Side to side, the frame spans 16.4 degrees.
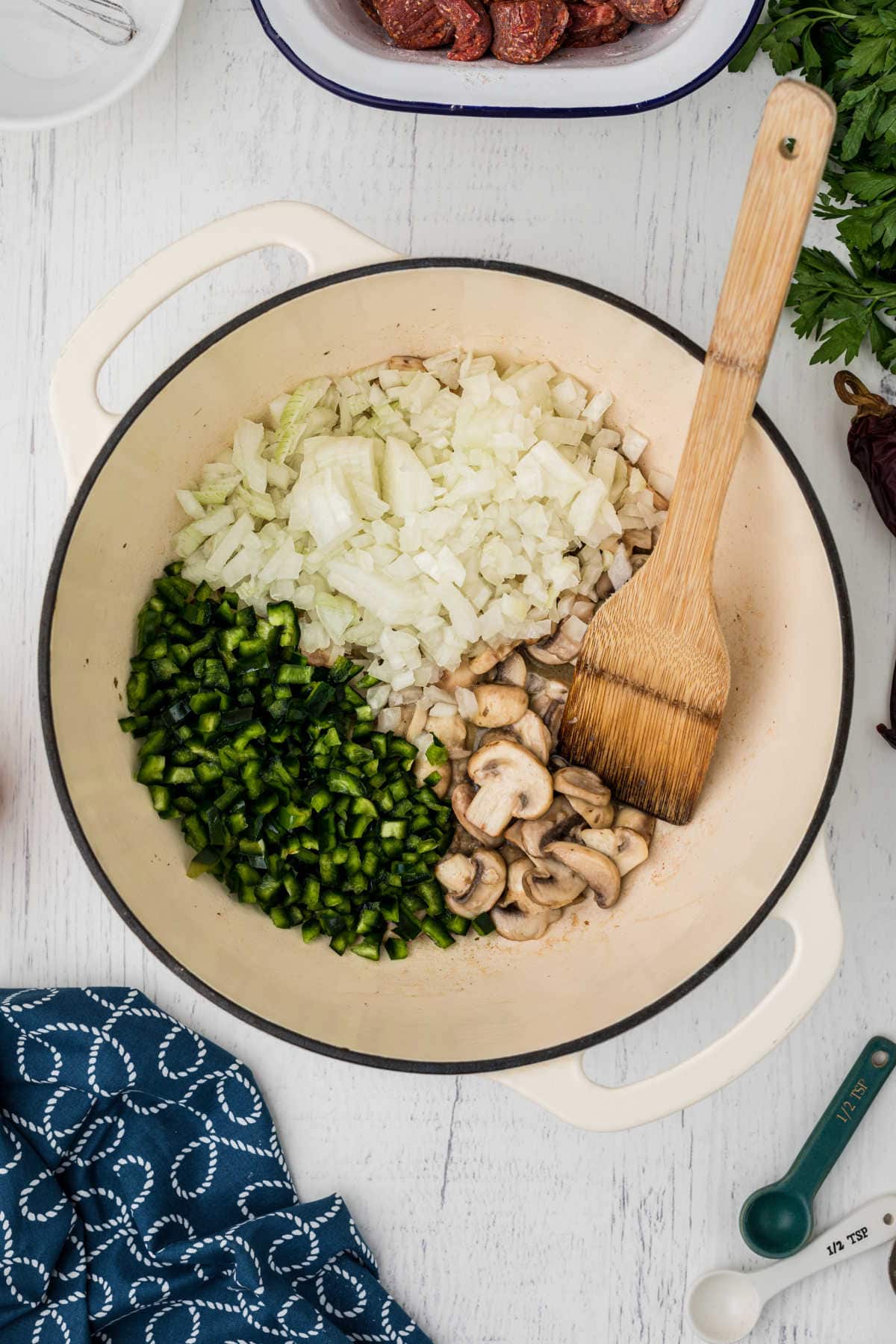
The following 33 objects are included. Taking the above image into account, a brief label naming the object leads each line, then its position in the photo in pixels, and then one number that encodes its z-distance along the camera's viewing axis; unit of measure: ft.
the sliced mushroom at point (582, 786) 4.30
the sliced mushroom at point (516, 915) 4.34
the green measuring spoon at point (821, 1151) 4.42
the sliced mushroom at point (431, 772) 4.35
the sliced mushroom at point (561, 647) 4.37
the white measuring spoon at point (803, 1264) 4.41
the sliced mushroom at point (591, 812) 4.31
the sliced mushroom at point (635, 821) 4.34
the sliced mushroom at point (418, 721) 4.36
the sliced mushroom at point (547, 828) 4.32
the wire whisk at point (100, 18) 4.37
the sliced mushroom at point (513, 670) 4.37
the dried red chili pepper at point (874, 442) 4.29
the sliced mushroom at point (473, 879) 4.32
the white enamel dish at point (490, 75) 4.20
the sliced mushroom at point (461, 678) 4.36
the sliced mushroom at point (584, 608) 4.37
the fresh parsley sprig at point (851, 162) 4.19
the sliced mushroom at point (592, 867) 4.30
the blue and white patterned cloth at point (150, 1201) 4.41
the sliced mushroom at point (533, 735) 4.34
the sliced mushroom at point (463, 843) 4.36
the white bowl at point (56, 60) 4.36
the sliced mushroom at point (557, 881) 4.32
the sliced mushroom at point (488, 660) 4.33
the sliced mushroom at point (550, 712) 4.39
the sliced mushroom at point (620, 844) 4.31
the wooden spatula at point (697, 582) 3.88
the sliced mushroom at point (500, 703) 4.33
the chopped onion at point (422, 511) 4.29
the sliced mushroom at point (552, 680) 4.39
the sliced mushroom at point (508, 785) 4.30
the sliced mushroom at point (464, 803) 4.33
